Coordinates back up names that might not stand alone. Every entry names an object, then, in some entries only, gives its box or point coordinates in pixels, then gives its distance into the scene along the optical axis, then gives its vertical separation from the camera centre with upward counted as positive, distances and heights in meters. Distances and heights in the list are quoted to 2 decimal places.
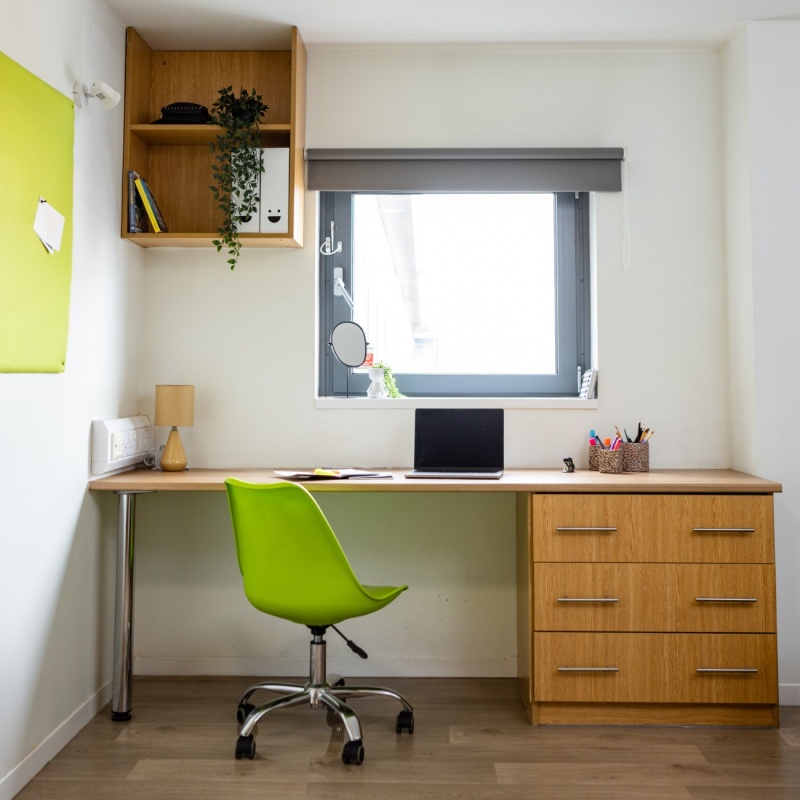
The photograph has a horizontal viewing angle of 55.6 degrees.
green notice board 1.98 +0.54
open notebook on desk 2.56 -0.20
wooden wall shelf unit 2.99 +1.25
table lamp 2.76 +0.01
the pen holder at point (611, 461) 2.74 -0.15
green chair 2.16 -0.45
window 3.13 +0.54
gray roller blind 2.95 +0.97
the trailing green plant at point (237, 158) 2.77 +0.95
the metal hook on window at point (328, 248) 3.10 +0.69
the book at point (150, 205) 2.79 +0.78
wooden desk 2.42 -0.23
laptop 2.77 -0.08
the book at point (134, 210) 2.76 +0.76
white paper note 2.14 +0.55
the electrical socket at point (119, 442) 2.53 -0.09
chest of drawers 2.41 -0.58
